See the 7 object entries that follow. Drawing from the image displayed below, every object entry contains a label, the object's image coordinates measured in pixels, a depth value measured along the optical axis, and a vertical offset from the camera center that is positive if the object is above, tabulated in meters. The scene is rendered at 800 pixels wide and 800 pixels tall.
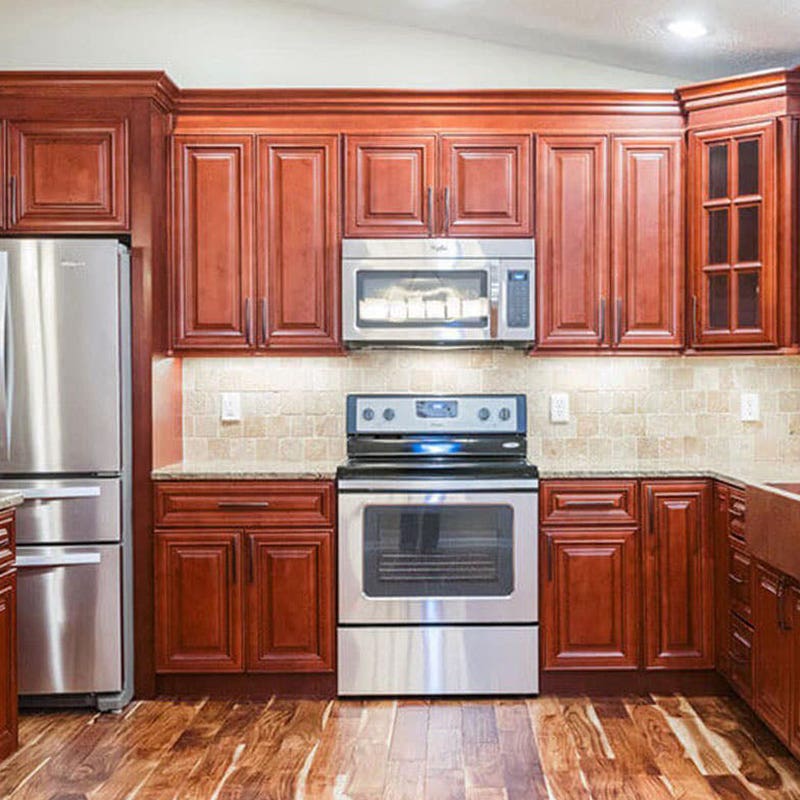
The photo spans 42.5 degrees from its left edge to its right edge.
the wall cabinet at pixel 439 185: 4.18 +0.80
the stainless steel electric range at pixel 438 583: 3.92 -0.76
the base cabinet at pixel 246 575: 3.92 -0.73
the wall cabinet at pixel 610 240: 4.20 +0.58
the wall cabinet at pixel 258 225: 4.18 +0.65
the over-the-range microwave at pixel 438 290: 4.11 +0.37
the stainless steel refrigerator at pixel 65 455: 3.75 -0.26
